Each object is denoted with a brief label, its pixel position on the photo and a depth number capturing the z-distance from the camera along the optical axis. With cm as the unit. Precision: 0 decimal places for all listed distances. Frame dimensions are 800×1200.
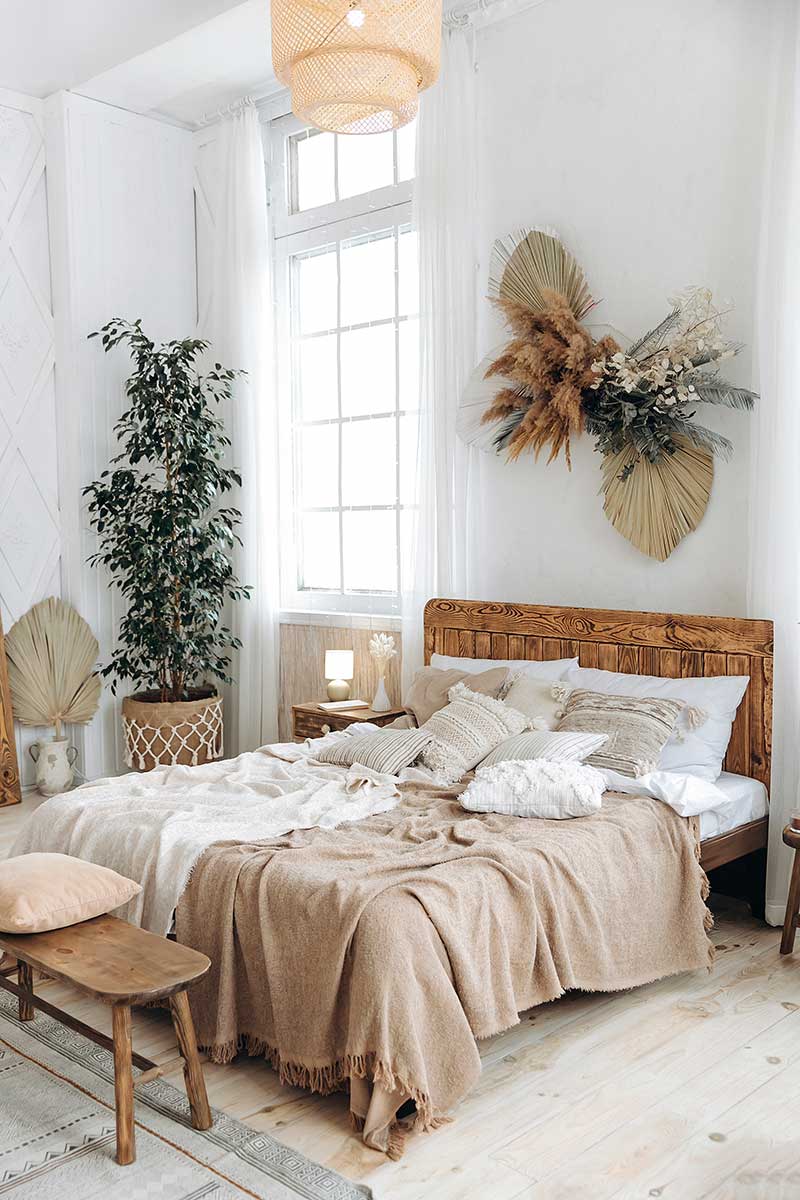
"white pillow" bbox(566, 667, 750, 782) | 354
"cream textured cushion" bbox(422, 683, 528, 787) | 366
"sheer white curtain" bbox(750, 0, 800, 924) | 353
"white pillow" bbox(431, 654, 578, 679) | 409
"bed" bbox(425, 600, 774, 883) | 354
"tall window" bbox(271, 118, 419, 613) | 504
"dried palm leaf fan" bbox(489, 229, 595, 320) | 426
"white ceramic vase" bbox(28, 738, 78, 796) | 543
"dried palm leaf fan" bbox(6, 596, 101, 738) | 542
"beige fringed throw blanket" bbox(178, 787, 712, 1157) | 239
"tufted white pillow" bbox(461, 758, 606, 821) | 315
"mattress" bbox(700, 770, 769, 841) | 337
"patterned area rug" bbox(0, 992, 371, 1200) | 222
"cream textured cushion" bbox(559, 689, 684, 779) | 343
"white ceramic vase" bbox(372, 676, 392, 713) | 476
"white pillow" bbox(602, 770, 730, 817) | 325
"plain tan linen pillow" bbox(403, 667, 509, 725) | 406
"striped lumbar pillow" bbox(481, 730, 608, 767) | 345
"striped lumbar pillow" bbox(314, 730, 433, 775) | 368
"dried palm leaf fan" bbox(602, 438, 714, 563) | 394
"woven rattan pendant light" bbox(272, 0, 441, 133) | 267
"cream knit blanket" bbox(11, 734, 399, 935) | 290
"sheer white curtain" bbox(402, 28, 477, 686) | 459
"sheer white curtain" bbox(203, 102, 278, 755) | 555
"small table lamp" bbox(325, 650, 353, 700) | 500
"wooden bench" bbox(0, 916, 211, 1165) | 228
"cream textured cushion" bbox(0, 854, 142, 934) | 251
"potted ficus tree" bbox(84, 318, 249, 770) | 520
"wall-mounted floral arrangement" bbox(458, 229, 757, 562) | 386
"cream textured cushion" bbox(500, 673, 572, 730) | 379
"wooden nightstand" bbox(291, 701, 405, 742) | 462
